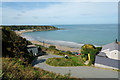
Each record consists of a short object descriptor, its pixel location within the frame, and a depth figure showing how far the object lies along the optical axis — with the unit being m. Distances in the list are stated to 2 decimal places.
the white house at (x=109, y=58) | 16.43
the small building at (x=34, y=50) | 24.44
